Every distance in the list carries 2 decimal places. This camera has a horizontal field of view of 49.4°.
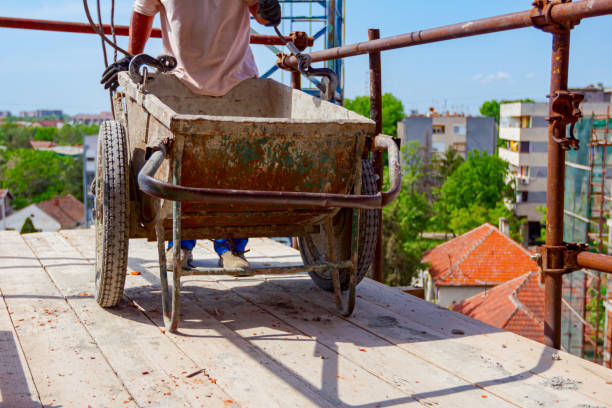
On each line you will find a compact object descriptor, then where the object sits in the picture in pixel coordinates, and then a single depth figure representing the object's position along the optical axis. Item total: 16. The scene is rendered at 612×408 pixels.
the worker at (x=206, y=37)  3.59
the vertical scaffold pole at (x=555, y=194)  2.42
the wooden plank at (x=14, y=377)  2.07
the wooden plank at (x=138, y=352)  2.14
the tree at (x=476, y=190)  55.38
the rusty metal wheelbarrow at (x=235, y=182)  2.51
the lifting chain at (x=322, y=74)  3.36
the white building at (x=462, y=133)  68.25
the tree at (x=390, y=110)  71.00
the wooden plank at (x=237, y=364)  2.14
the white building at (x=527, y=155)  55.59
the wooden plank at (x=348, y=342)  2.20
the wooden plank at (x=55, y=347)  2.14
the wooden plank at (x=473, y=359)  2.20
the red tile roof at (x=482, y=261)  32.97
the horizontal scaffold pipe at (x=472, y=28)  2.26
